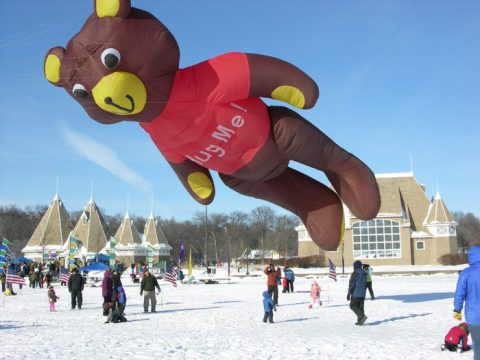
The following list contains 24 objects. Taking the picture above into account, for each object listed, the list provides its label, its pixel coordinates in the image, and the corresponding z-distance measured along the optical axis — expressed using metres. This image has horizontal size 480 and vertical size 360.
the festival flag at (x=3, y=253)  20.78
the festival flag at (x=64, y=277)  23.48
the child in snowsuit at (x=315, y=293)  15.10
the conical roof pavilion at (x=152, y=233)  53.94
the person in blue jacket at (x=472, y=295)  6.08
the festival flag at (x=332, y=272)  23.76
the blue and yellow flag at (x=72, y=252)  28.39
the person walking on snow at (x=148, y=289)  15.08
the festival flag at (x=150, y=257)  33.56
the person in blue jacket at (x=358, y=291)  11.51
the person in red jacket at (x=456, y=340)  8.34
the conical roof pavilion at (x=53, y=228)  49.97
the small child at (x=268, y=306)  12.16
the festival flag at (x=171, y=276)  22.62
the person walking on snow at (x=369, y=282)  15.72
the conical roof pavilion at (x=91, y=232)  48.22
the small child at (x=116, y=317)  12.97
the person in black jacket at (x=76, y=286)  16.50
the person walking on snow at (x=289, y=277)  21.09
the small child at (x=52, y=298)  15.53
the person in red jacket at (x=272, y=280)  14.93
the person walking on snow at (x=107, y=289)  13.68
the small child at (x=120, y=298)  13.24
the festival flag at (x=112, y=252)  28.36
